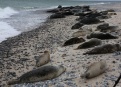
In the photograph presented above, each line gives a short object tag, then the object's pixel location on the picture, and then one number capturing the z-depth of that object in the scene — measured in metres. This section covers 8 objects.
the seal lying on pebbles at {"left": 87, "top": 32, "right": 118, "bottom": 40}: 12.01
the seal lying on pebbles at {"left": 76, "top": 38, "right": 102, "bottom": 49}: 10.77
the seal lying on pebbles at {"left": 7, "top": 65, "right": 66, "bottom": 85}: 7.59
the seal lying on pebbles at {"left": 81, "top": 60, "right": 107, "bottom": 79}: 7.30
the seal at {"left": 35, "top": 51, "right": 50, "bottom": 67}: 9.16
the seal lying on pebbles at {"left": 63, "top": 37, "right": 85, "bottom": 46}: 11.85
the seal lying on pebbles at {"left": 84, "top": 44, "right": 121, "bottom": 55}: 9.52
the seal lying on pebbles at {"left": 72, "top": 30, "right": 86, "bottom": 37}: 13.92
